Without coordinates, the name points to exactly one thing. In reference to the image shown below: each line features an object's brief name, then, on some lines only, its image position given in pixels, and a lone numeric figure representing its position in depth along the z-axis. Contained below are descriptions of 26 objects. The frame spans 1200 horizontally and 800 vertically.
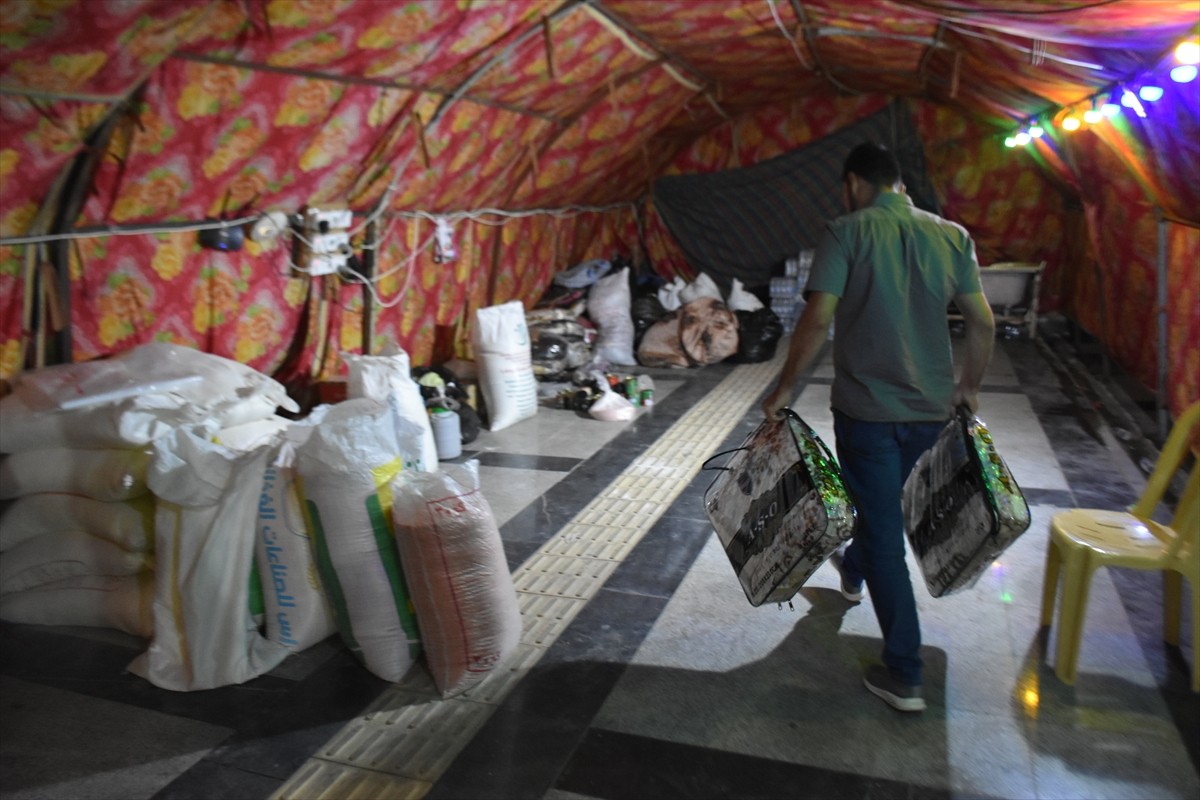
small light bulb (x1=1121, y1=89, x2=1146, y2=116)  3.28
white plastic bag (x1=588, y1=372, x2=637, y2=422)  5.09
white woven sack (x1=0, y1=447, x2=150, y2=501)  2.50
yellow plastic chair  2.18
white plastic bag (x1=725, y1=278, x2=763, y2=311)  7.63
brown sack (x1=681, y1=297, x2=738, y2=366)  6.74
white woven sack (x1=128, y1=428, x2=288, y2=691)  2.27
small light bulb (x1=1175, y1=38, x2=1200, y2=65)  2.45
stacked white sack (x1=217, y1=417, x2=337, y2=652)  2.34
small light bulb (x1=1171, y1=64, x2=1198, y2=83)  2.61
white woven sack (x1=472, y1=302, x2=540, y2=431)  4.85
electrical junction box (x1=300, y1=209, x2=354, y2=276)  4.30
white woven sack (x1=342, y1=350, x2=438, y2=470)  3.79
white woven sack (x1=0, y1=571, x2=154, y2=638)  2.54
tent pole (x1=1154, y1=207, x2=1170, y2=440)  4.22
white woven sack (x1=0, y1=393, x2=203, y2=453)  2.54
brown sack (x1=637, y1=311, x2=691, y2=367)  6.79
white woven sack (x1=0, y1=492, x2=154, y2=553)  2.50
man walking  2.06
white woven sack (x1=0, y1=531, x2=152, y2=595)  2.55
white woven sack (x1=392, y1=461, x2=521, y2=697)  2.18
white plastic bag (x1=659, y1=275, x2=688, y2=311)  7.59
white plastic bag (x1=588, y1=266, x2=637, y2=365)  6.96
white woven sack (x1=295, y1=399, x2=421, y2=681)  2.25
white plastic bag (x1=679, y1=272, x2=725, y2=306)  7.51
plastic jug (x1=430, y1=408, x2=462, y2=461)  4.29
